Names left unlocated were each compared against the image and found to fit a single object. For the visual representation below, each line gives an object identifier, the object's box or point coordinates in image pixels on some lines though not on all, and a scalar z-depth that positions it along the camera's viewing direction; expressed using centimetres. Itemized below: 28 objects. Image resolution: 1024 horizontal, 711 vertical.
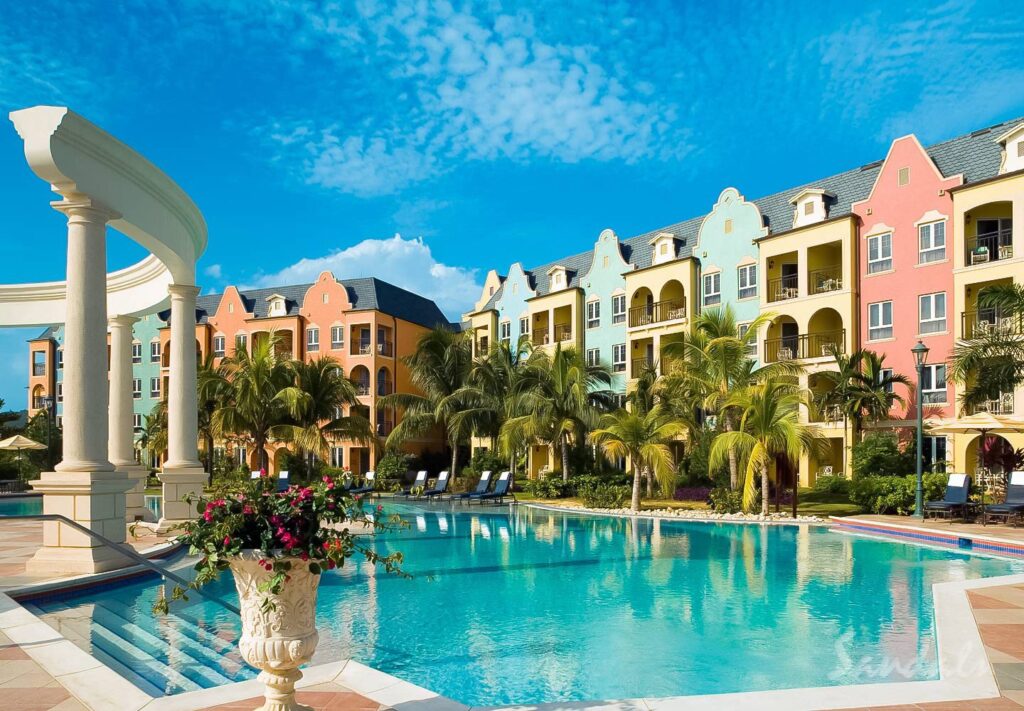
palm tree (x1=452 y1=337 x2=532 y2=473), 3359
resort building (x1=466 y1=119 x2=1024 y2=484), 2608
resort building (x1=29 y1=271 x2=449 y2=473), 4653
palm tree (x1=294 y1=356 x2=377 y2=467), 3459
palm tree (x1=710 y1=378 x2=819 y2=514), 2098
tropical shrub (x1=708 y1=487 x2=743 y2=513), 2270
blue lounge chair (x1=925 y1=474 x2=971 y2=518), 1864
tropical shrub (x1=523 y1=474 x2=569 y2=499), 2948
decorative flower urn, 459
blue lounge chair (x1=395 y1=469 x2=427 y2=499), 3298
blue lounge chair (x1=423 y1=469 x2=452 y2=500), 3058
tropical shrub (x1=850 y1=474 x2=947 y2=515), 2061
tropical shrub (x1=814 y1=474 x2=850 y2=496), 2606
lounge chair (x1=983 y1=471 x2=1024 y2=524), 1770
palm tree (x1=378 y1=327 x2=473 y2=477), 3656
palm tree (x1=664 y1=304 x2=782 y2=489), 2427
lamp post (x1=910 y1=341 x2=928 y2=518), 1948
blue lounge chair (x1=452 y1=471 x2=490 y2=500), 2881
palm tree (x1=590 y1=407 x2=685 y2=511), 2284
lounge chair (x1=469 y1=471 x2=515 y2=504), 2805
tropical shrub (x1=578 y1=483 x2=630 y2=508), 2550
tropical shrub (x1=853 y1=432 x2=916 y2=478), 2412
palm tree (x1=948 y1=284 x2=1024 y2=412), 1852
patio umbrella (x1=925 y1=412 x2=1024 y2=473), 2028
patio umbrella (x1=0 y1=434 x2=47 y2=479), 3478
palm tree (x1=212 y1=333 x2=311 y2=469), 3380
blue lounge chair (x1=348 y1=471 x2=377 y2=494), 3298
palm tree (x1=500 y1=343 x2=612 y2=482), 2902
